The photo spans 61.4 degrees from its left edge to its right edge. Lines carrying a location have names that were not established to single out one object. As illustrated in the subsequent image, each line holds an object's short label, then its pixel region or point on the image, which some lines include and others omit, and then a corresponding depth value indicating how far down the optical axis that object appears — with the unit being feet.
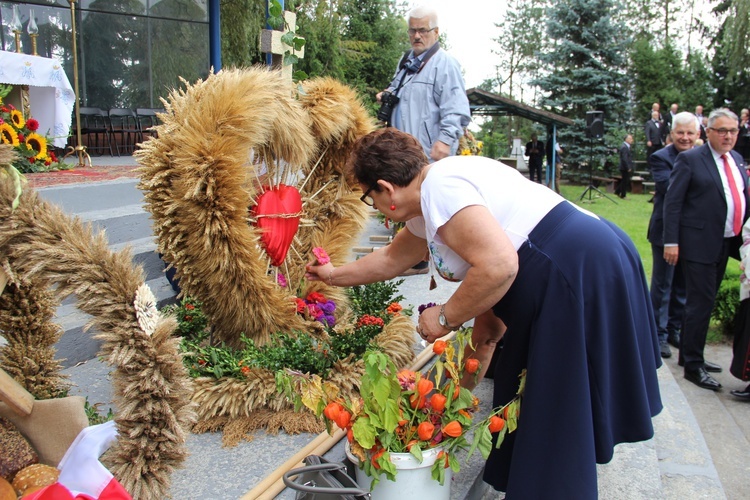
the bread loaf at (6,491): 5.48
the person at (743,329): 13.66
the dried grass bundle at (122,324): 5.54
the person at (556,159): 56.90
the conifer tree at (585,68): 67.15
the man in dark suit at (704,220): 14.08
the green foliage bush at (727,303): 18.07
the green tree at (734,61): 70.13
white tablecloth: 22.76
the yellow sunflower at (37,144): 19.67
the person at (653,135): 47.60
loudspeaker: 56.03
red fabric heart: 10.05
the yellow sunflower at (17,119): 18.85
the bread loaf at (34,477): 5.70
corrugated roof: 45.21
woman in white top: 6.42
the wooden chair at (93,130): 34.78
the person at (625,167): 54.65
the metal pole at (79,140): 23.66
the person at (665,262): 16.44
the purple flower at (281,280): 10.65
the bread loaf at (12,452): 5.76
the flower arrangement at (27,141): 18.43
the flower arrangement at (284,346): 9.10
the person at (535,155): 62.23
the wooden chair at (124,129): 36.19
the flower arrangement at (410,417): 6.40
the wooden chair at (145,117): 37.62
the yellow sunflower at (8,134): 17.30
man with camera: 15.10
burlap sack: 6.12
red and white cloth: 5.43
